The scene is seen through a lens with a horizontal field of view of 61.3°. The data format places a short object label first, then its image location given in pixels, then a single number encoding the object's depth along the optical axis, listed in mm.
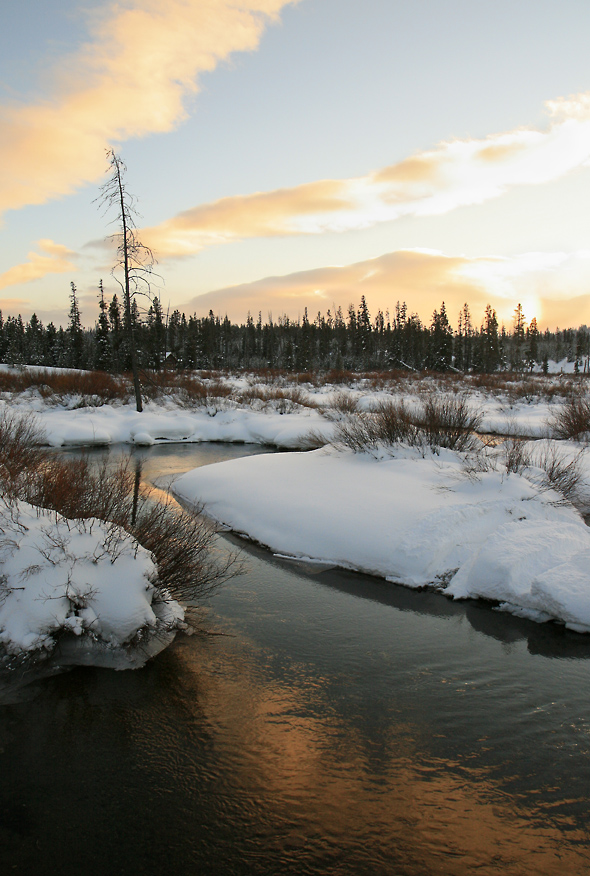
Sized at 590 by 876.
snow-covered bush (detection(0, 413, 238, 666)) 4648
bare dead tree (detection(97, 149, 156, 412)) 20406
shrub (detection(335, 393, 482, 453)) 11766
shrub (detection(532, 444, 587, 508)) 9133
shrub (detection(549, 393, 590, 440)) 14727
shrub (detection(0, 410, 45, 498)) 5875
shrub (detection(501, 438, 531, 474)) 9498
